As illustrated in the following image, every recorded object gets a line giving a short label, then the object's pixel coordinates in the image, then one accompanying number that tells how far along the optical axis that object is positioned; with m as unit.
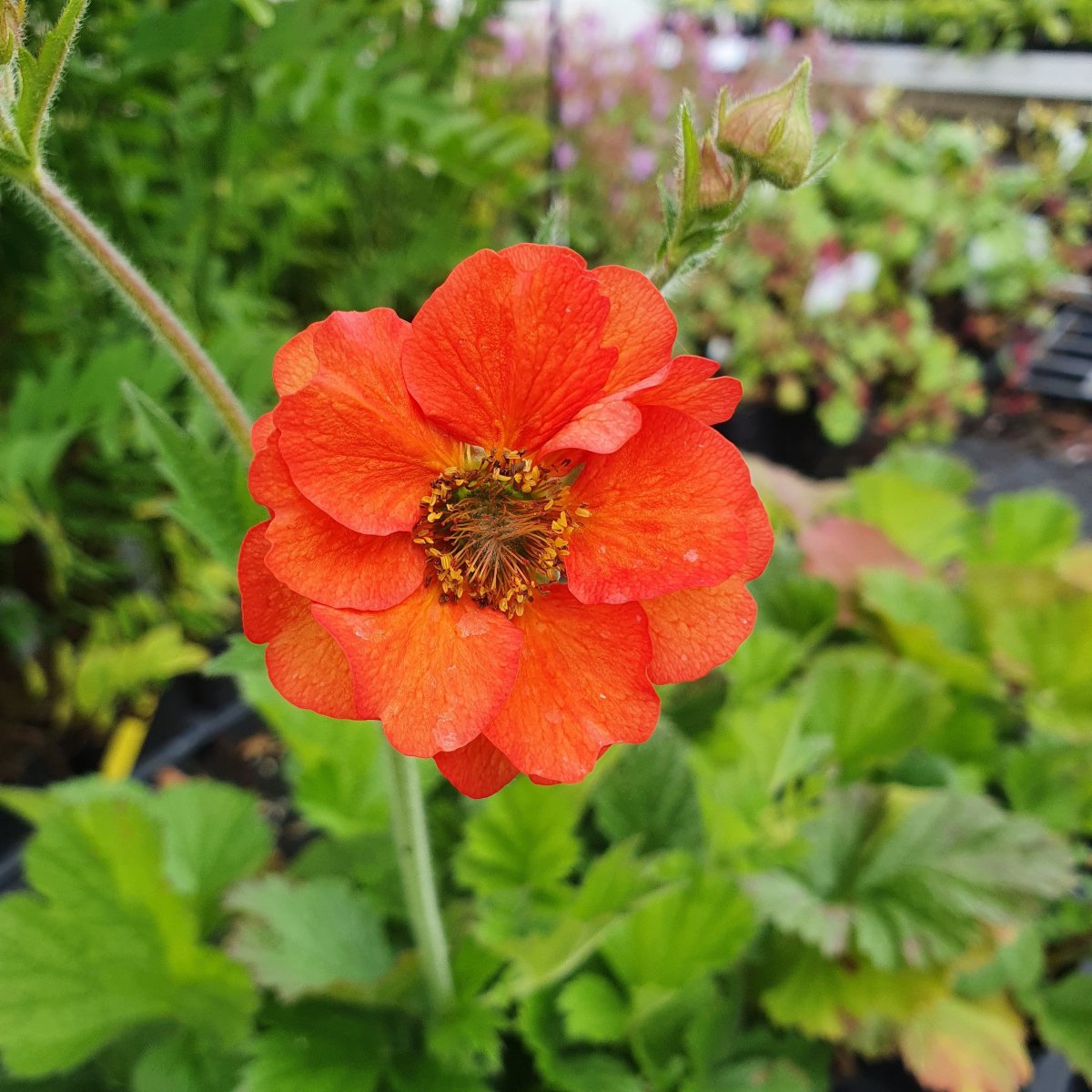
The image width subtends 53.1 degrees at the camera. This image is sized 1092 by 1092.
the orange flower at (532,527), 0.09
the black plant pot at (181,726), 0.28
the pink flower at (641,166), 0.51
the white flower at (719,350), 0.53
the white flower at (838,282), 0.54
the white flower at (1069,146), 0.69
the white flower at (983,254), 0.62
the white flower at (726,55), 0.58
